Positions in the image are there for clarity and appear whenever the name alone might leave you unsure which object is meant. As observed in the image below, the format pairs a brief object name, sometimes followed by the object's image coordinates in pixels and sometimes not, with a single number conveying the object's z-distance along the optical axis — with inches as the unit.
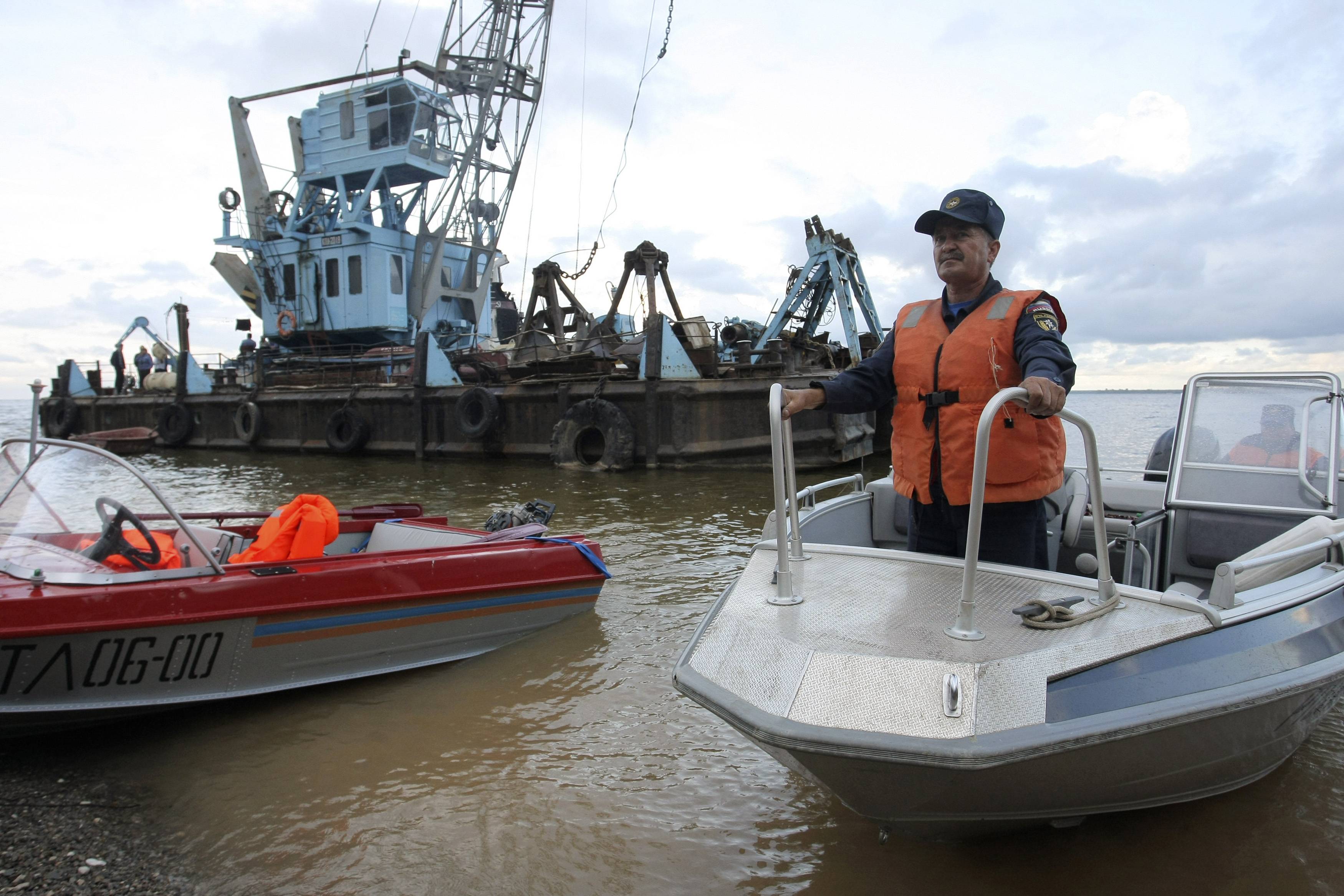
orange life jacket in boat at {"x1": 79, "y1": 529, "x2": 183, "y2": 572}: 144.9
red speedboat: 132.6
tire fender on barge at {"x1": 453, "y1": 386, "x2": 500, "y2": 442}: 612.1
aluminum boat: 77.1
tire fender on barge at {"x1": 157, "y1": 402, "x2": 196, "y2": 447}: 848.9
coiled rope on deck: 86.0
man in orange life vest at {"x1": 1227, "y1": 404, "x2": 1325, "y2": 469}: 142.3
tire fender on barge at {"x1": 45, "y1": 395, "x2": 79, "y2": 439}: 1000.9
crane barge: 557.9
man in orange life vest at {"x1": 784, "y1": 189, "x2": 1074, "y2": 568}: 98.1
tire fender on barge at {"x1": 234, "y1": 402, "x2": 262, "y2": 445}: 775.7
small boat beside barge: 789.2
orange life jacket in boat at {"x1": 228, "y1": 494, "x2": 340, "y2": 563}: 172.6
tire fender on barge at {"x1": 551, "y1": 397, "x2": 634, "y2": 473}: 537.6
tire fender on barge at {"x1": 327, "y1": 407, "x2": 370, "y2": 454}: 693.9
